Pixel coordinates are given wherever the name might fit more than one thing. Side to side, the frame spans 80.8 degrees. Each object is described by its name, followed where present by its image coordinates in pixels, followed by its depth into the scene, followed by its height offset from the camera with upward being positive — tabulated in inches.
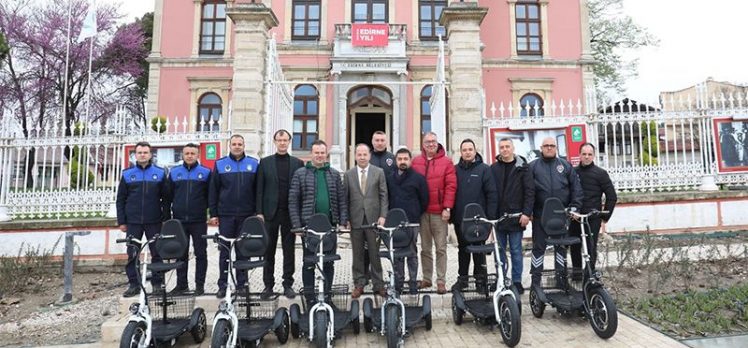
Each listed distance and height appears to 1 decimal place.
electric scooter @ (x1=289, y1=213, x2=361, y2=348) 153.5 -37.0
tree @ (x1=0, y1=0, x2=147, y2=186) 805.2 +260.8
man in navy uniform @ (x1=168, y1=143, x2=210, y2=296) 202.4 +0.0
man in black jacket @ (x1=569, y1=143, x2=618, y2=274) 203.0 +6.3
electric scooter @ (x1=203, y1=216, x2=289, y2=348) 147.7 -37.7
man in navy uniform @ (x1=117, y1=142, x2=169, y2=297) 210.2 +2.8
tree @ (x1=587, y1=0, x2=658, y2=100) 1035.9 +387.8
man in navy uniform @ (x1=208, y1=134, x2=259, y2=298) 196.9 +5.4
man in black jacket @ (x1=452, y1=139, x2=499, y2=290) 200.2 +6.1
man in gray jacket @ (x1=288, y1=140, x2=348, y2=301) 189.8 +4.4
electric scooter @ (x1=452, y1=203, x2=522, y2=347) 155.6 -35.2
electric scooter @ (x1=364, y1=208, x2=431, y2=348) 156.1 -34.4
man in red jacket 201.0 -0.3
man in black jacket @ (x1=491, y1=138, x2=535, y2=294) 198.2 +2.0
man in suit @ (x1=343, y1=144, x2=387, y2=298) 193.9 -0.4
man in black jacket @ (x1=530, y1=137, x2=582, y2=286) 200.5 +10.7
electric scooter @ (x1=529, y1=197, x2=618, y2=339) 161.2 -34.3
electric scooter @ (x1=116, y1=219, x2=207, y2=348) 146.9 -38.9
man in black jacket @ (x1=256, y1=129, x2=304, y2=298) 197.9 +1.4
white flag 654.6 +269.8
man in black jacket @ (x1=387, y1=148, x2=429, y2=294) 198.4 +6.9
